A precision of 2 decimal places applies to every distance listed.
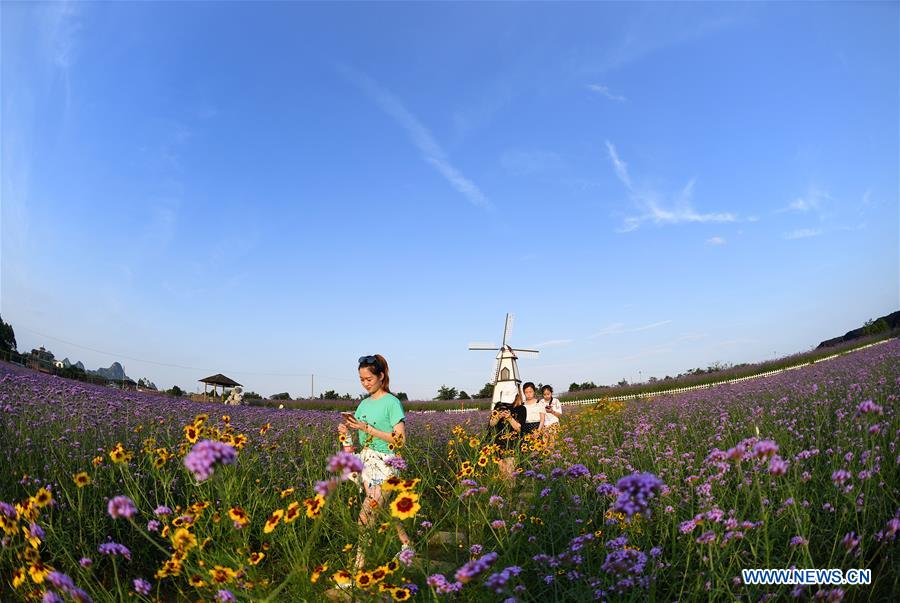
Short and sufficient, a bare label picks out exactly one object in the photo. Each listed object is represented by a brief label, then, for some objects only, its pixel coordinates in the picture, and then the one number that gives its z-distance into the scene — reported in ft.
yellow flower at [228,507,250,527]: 7.25
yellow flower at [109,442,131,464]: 9.04
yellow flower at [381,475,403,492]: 7.64
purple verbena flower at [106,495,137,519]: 6.20
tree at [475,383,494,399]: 111.64
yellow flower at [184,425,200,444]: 9.52
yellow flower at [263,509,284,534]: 7.18
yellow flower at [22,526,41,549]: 6.83
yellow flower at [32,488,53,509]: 7.57
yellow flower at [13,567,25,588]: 7.09
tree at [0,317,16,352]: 119.42
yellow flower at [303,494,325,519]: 6.98
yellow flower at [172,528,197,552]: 7.19
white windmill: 48.67
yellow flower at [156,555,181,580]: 7.30
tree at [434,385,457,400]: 116.26
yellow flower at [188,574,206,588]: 7.25
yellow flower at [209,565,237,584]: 7.06
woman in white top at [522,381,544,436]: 27.12
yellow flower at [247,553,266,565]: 8.03
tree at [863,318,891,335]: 89.04
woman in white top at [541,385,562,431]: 28.68
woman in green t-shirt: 14.23
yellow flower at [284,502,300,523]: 7.33
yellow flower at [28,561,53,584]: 6.32
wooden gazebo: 100.63
